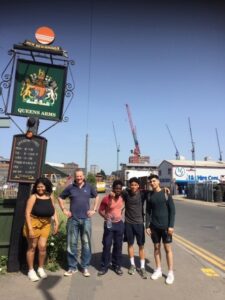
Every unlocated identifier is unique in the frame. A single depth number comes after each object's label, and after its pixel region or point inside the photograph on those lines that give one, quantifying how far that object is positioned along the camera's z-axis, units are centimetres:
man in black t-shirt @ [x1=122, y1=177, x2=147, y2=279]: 423
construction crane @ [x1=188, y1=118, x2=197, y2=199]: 6121
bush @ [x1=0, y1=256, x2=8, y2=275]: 400
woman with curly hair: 380
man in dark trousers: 421
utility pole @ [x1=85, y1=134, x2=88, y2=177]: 2168
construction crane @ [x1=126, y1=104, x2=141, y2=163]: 7924
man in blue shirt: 408
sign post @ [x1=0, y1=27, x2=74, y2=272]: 488
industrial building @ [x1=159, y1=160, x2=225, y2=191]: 4253
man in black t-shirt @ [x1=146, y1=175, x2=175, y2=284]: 400
